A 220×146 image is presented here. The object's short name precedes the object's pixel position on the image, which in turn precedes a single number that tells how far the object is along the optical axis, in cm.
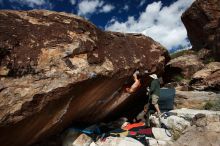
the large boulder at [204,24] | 1809
